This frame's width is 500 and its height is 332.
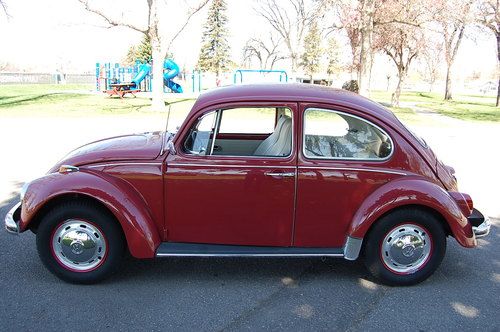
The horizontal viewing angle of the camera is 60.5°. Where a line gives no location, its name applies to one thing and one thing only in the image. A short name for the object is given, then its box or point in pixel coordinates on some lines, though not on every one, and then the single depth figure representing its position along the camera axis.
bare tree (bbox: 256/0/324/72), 45.59
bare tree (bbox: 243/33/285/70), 66.75
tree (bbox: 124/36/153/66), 49.88
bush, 31.79
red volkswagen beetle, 3.54
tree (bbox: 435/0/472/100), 17.05
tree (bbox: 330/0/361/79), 19.84
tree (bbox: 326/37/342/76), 61.03
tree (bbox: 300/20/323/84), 59.84
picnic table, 25.72
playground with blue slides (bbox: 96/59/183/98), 31.21
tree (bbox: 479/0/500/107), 22.23
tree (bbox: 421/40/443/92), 26.23
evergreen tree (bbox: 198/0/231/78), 62.53
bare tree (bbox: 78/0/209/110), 18.62
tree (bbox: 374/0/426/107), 18.64
